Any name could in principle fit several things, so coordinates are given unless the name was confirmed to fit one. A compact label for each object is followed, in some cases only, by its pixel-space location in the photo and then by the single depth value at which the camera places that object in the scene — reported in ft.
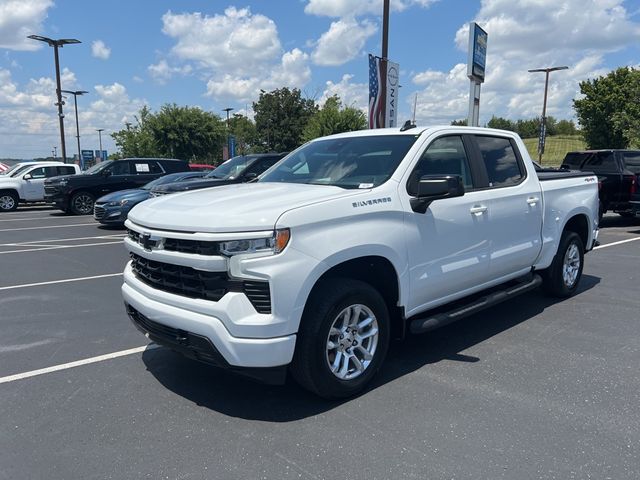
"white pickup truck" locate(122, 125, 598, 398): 10.34
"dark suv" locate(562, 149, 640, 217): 42.23
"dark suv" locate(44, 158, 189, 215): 56.95
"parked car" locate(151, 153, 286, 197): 38.62
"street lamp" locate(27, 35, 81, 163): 82.26
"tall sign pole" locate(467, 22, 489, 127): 49.44
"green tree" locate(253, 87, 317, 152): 163.12
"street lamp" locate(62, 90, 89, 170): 131.09
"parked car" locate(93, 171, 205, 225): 43.93
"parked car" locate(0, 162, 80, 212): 64.64
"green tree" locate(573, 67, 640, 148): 150.10
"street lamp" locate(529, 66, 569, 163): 118.48
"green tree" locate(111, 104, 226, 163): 129.29
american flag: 43.37
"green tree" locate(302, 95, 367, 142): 118.21
